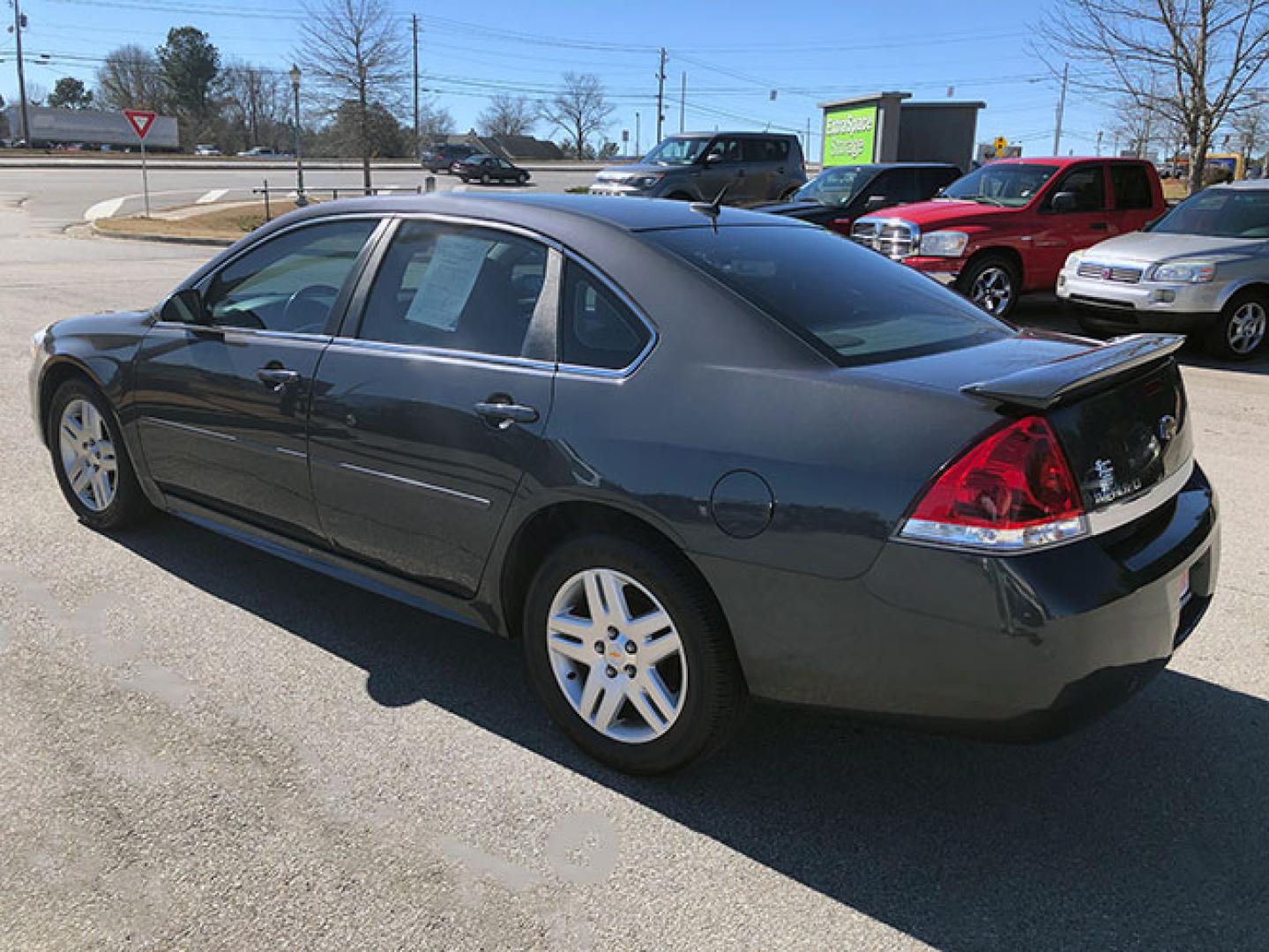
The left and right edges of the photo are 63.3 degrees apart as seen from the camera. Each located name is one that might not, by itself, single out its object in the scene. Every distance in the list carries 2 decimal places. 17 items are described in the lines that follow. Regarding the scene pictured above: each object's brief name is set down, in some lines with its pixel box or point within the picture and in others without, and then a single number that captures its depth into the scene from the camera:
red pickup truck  11.20
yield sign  23.31
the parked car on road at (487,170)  47.72
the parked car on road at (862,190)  13.96
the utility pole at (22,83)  72.25
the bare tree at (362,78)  29.56
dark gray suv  19.36
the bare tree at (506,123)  108.94
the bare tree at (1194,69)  15.11
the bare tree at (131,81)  104.31
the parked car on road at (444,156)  53.47
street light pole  27.14
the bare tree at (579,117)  108.50
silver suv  9.45
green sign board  23.55
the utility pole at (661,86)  94.94
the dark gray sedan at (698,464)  2.34
